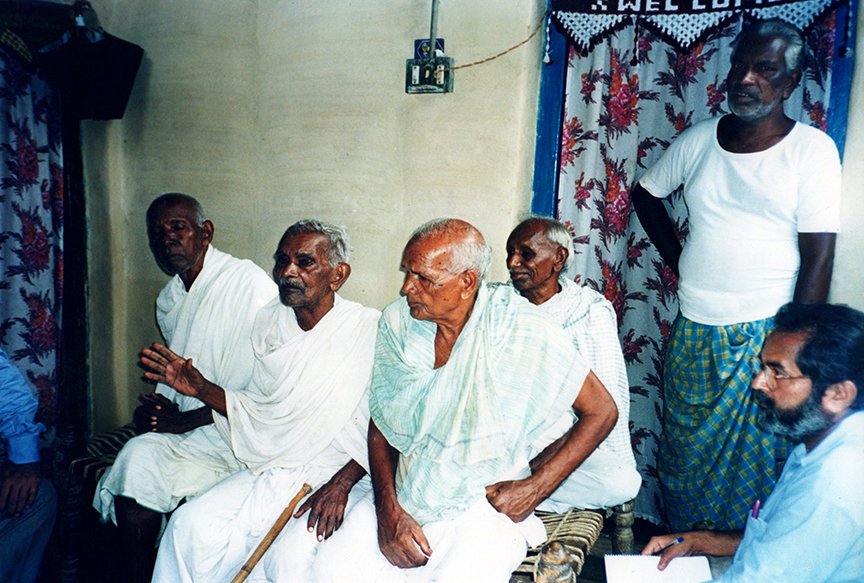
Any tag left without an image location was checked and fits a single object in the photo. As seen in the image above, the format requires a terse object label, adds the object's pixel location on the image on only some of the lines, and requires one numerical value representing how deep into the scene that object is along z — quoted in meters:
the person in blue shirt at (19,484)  2.61
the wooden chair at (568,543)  2.30
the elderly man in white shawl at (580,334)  2.60
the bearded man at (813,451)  1.61
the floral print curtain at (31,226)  3.54
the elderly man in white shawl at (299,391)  2.61
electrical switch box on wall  3.45
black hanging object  3.59
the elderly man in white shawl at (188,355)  2.76
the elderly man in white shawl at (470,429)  2.25
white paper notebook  1.98
